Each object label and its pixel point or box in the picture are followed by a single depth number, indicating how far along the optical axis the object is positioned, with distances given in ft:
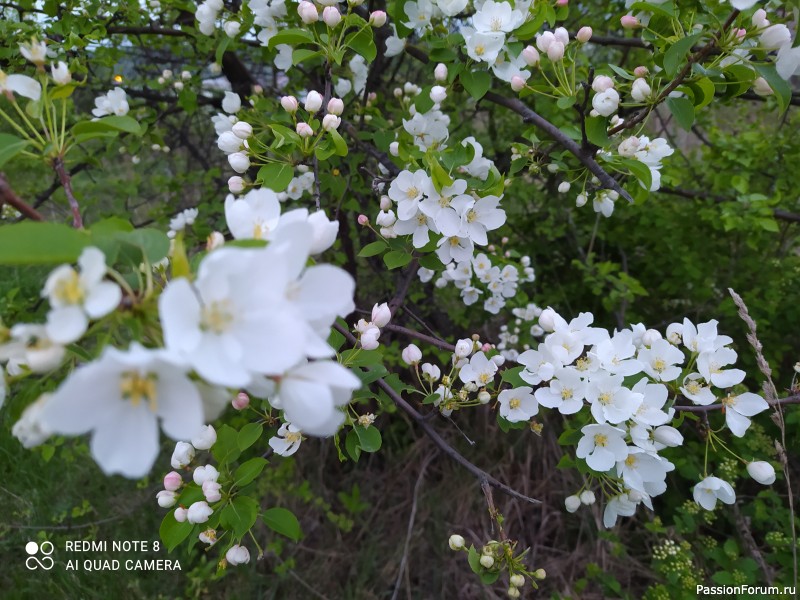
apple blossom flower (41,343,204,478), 0.73
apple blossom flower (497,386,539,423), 1.66
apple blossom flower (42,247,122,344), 0.78
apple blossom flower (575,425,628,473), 1.47
